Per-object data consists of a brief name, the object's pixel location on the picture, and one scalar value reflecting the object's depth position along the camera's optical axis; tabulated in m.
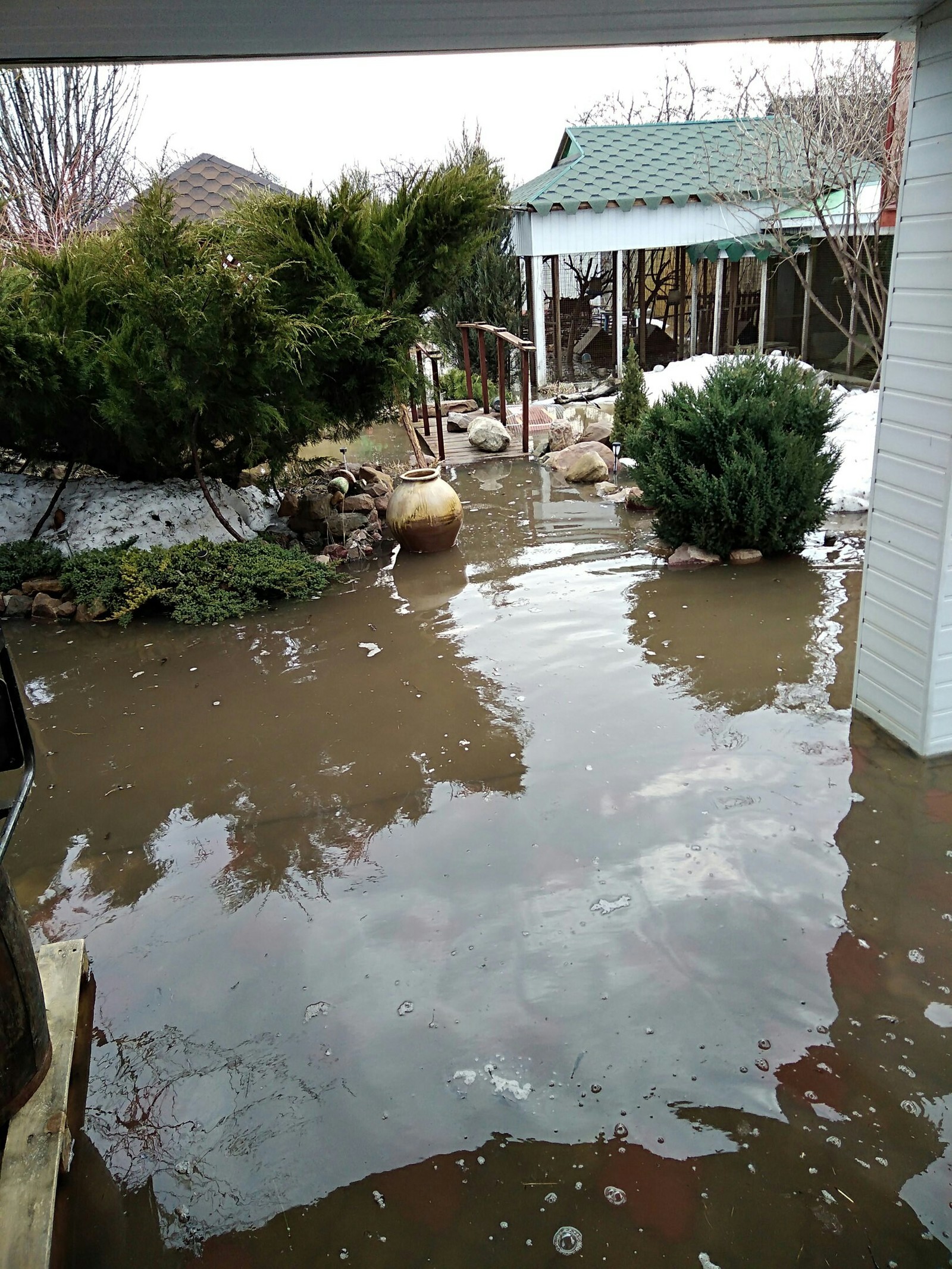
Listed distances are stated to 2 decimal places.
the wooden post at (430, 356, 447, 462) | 11.13
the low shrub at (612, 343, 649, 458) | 10.00
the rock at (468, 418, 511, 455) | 11.87
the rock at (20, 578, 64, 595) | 7.44
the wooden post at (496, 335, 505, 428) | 11.85
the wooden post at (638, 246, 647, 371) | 16.59
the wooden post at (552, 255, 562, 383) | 15.50
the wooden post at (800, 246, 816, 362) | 13.48
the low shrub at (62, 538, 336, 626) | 6.98
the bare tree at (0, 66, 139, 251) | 12.57
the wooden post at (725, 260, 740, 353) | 16.03
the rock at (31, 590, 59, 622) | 7.22
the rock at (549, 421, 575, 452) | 11.65
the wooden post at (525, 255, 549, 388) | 15.41
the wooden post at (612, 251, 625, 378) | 15.53
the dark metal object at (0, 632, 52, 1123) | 2.24
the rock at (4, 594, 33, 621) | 7.42
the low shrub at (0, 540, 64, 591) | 7.55
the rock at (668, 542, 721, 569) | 7.04
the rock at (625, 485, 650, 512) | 8.71
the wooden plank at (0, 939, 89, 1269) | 2.24
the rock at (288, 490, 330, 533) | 8.82
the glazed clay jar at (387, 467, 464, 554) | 7.96
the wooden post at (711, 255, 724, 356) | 15.96
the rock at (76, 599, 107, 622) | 7.04
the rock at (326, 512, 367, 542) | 8.67
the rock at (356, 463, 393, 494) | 9.86
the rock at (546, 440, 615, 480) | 10.45
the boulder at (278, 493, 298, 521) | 8.95
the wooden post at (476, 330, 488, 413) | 12.54
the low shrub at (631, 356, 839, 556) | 6.79
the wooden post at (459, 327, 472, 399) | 13.97
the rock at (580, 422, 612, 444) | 11.30
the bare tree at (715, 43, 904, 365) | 9.92
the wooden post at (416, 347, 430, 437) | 9.02
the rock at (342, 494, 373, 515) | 9.04
